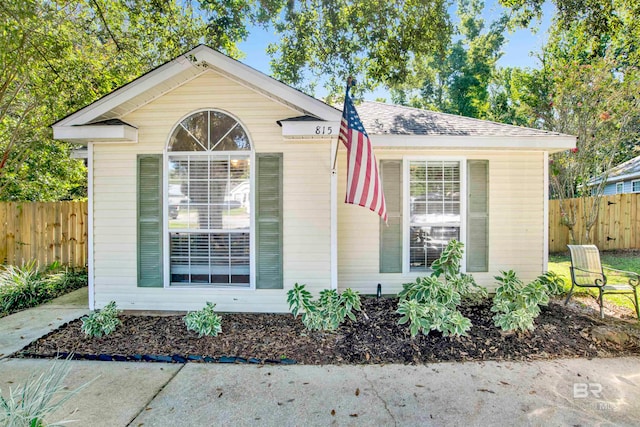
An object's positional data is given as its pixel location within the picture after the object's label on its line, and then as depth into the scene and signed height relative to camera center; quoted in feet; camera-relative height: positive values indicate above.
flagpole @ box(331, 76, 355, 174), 13.99 +2.97
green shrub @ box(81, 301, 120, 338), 13.93 -4.71
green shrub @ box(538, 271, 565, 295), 16.29 -3.40
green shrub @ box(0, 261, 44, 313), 18.60 -4.52
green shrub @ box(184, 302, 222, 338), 13.75 -4.59
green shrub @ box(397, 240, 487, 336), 13.20 -3.86
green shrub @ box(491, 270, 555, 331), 13.47 -3.89
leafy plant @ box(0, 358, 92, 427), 6.23 -3.89
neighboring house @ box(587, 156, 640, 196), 48.73 +5.69
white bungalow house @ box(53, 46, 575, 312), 16.48 +1.03
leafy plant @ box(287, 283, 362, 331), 14.11 -4.11
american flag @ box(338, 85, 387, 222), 13.16 +1.74
